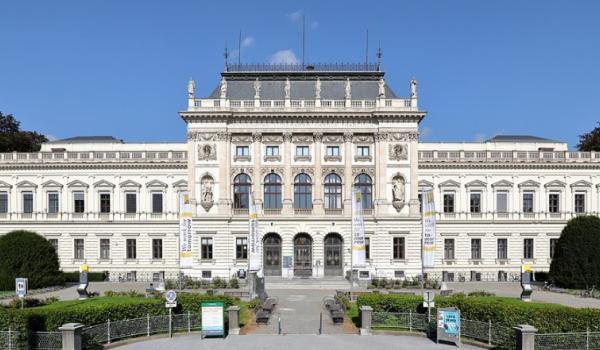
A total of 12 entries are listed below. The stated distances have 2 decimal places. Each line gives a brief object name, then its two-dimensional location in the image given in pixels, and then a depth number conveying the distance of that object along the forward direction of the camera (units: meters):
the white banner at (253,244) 45.16
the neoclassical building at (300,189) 57.34
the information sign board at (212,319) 27.47
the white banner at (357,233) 41.54
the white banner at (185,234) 38.53
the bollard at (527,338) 23.25
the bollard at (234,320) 28.84
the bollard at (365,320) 28.89
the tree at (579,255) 48.62
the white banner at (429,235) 35.28
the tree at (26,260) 48.38
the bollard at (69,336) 23.64
